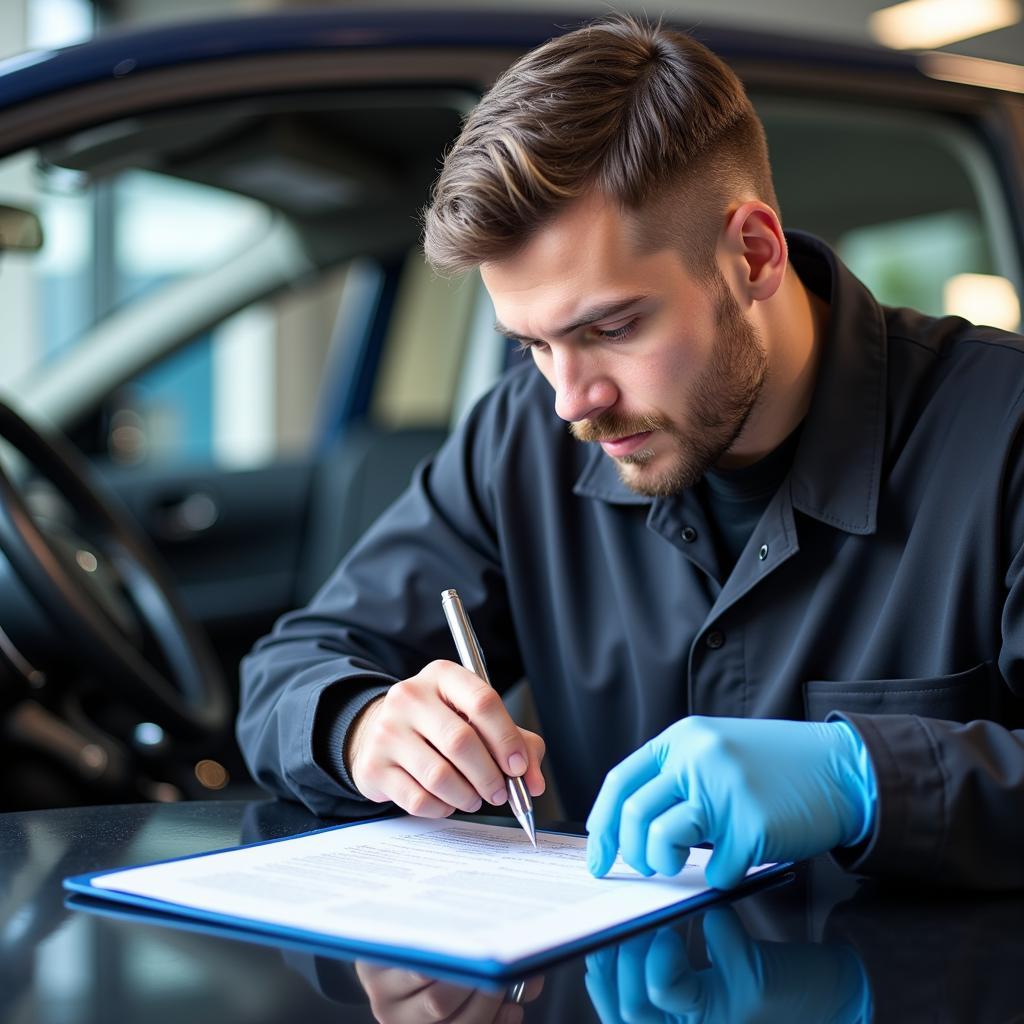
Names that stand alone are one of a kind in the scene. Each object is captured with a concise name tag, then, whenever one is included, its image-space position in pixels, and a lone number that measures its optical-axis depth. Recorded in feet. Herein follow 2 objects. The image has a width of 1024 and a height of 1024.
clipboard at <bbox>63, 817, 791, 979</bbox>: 2.20
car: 4.63
